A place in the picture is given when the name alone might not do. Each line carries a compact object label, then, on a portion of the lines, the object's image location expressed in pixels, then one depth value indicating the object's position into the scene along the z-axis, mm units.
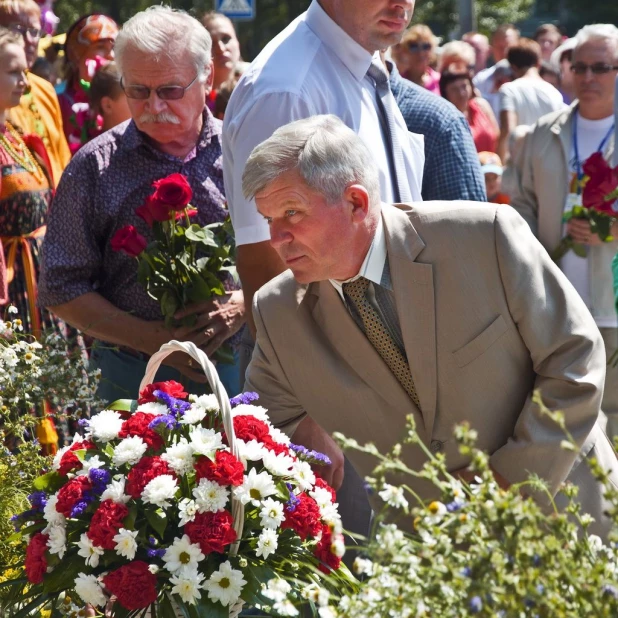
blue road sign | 18966
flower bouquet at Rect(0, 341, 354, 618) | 4005
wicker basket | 4105
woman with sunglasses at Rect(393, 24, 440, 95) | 17434
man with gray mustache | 7041
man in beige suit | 5027
